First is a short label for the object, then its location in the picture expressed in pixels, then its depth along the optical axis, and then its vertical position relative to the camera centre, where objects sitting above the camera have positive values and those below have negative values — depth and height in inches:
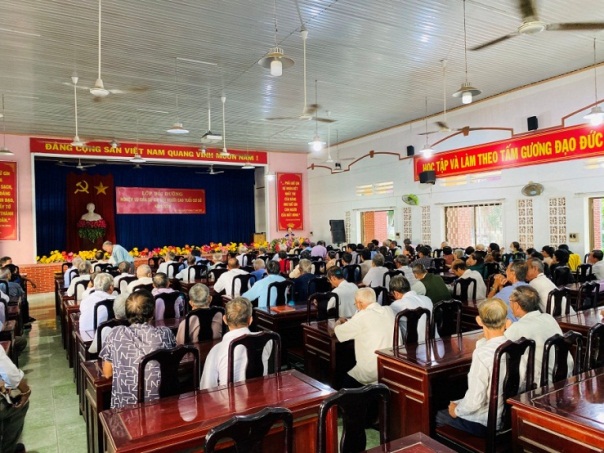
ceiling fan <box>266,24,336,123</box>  211.3 +93.9
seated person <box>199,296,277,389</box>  102.0 -28.9
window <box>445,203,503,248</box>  389.4 -0.2
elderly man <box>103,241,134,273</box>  333.9 -15.8
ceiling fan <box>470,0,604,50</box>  144.8 +74.8
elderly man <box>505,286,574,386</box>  102.5 -24.7
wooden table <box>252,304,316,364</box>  178.7 -39.7
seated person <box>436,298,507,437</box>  91.7 -32.5
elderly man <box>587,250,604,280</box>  247.9 -25.0
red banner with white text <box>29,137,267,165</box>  461.7 +93.8
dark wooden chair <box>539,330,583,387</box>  92.2 -28.4
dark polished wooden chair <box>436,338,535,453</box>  88.3 -35.0
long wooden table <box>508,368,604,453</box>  70.6 -32.9
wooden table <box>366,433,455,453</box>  70.2 -35.7
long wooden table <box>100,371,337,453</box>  71.9 -33.0
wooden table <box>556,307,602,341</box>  136.1 -32.3
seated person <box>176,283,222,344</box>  141.3 -23.0
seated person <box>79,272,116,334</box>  160.4 -27.6
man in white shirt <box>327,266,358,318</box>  182.4 -26.4
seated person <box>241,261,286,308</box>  205.0 -28.9
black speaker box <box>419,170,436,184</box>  424.8 +46.8
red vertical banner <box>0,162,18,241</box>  437.1 +35.7
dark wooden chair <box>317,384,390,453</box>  67.5 -29.7
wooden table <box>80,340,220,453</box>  106.3 -40.1
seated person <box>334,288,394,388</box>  127.6 -30.9
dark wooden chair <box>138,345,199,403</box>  89.7 -29.0
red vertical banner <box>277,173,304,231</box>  602.5 +37.5
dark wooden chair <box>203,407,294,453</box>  59.4 -28.1
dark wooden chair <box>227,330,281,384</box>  99.3 -27.7
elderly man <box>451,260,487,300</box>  212.5 -25.1
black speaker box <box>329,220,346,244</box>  546.6 -4.2
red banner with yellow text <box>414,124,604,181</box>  315.6 +58.3
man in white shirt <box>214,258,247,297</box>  236.3 -27.6
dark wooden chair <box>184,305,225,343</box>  136.9 -28.2
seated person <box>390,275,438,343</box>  135.9 -24.7
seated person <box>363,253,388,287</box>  243.9 -27.4
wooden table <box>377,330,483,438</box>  106.5 -38.7
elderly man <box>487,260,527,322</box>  160.7 -20.5
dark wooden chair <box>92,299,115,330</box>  155.5 -26.8
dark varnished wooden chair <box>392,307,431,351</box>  121.5 -28.0
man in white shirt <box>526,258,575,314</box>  174.2 -23.2
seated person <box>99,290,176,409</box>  98.3 -26.1
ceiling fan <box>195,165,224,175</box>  629.6 +85.2
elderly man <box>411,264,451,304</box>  184.7 -25.3
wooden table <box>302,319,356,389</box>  147.5 -43.7
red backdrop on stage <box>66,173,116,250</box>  551.5 +44.2
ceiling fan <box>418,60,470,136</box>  297.4 +102.5
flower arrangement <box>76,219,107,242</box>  546.3 +7.0
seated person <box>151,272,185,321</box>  171.0 -25.9
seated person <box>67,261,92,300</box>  221.5 -21.8
